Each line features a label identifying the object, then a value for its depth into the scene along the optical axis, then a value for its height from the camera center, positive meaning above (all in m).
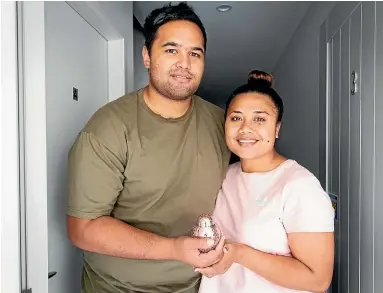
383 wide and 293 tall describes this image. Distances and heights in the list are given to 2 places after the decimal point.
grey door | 1.27 +0.00
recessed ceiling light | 2.89 +0.98
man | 1.21 -0.06
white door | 1.51 +0.15
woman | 1.10 -0.19
